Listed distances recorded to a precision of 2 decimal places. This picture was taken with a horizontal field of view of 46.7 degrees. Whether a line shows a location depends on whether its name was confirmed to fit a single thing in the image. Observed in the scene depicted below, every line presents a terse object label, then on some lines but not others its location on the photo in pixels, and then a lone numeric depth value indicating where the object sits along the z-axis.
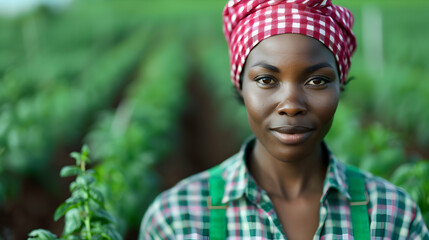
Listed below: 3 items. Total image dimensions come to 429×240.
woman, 1.36
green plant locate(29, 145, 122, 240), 1.54
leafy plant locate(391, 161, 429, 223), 1.99
